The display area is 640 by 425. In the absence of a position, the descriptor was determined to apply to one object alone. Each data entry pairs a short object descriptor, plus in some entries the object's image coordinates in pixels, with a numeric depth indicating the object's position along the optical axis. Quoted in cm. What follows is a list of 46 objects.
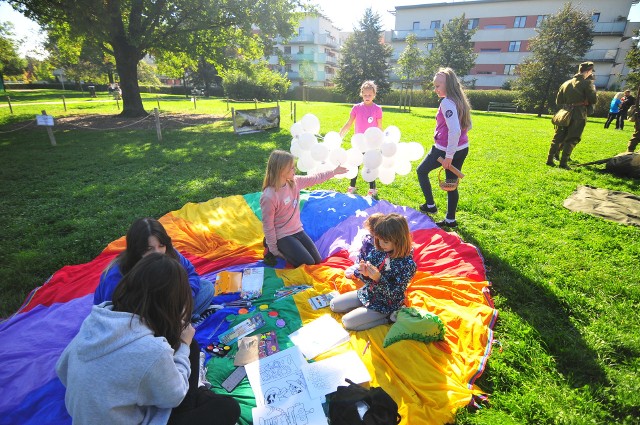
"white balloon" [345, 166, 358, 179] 561
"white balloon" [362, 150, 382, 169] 499
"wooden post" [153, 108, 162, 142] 1078
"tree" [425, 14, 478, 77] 2622
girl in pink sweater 392
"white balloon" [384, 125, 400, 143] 516
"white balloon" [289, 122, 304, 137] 557
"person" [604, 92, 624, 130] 1565
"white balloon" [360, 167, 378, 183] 516
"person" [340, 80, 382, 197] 582
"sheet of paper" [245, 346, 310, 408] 238
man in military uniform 746
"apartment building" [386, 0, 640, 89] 3183
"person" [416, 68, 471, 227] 440
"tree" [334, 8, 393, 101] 2778
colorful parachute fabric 238
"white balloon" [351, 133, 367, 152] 506
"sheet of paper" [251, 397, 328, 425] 221
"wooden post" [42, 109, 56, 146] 1021
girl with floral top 291
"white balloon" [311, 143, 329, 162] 487
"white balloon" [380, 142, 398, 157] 498
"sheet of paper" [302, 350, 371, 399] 244
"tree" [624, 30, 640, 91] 1941
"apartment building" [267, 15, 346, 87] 5109
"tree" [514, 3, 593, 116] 2211
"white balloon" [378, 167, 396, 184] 519
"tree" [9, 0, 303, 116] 1155
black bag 214
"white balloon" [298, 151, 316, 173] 519
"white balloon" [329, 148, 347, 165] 503
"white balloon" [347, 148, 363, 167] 515
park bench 2734
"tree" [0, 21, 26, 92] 3469
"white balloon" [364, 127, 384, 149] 495
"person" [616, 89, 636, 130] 1538
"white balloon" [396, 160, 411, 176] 514
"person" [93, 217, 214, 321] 246
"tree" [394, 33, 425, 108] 2436
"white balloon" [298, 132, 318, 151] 498
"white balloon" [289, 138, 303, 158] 529
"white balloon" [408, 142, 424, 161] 504
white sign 959
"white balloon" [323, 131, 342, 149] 525
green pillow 274
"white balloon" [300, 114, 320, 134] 552
